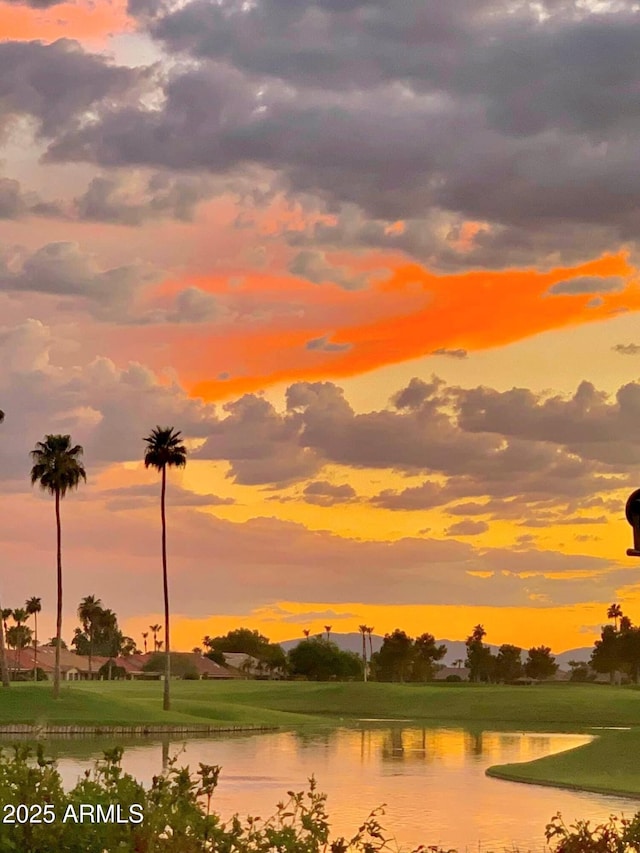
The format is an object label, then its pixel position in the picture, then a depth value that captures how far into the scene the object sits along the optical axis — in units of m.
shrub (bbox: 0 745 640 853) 13.28
